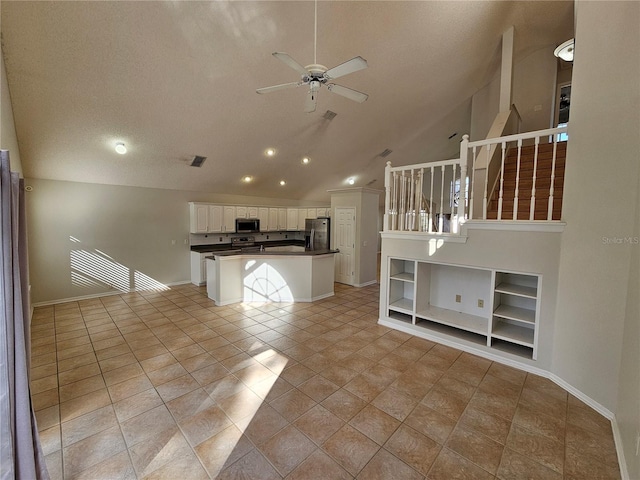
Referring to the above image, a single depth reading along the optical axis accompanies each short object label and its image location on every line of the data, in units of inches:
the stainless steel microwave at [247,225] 303.2
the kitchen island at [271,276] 217.6
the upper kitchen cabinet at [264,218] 324.4
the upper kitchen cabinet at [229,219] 294.2
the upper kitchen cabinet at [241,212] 303.9
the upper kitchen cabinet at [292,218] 354.6
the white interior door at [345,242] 273.7
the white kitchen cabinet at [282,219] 346.0
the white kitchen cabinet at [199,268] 273.1
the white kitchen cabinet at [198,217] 274.2
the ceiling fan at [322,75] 94.0
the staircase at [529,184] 151.2
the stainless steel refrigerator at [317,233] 308.9
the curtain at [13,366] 58.6
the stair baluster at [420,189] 156.9
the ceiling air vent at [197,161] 232.3
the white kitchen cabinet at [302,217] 359.3
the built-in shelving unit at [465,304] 134.5
